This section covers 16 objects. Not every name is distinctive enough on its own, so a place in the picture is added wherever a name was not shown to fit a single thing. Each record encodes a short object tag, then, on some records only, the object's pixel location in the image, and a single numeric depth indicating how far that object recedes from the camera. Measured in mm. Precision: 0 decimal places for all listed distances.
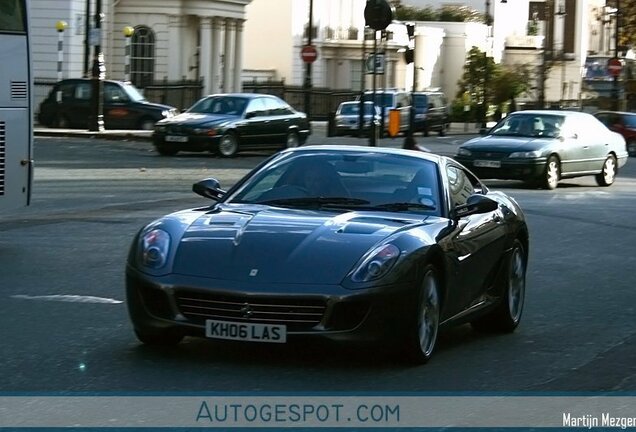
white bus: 15031
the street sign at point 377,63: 36428
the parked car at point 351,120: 52031
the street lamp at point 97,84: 41812
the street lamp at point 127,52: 56856
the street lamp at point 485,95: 69712
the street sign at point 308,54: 49812
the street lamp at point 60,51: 55250
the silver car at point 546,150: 28250
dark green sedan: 34750
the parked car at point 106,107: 44781
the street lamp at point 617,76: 72262
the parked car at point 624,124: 52969
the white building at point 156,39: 55875
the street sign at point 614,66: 67875
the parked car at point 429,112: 56969
